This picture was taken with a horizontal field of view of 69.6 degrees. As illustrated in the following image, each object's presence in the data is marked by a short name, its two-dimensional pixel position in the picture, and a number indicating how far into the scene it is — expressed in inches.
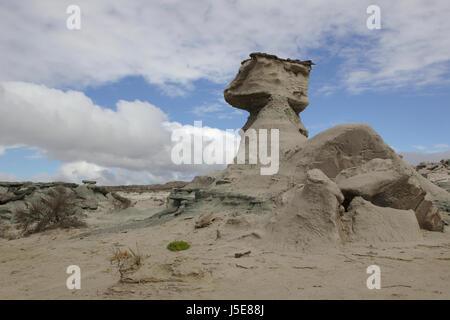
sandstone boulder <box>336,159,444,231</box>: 218.2
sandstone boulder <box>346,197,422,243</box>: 190.9
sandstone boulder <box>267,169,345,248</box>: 184.5
